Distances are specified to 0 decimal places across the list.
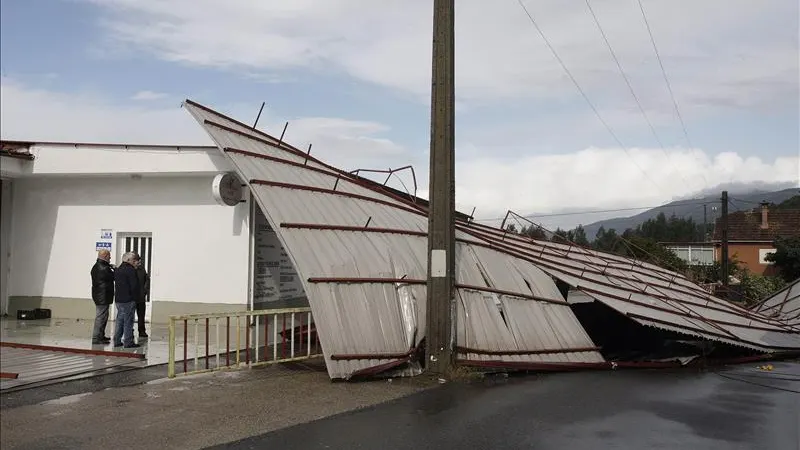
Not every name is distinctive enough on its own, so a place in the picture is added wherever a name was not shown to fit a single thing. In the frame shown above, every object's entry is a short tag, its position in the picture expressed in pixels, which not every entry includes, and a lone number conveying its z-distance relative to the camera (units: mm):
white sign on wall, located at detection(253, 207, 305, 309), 13902
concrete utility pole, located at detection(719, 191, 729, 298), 31620
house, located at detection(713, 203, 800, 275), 26830
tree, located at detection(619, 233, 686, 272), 39066
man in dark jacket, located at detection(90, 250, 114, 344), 11164
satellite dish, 12906
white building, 13789
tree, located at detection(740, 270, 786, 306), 31281
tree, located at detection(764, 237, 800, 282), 27188
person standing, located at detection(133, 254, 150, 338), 11938
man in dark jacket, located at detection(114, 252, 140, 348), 10930
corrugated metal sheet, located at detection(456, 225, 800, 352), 11820
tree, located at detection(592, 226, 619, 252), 35900
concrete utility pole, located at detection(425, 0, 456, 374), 9695
